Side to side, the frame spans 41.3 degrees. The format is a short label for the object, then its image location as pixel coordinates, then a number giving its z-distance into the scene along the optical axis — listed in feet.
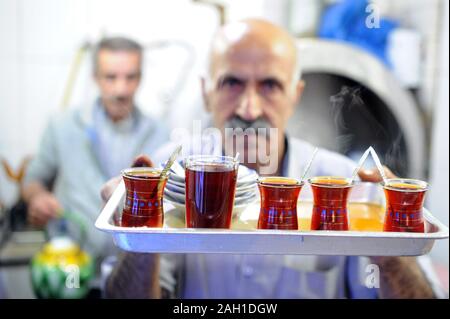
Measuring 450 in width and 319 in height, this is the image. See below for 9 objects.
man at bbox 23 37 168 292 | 4.80
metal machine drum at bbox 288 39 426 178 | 3.52
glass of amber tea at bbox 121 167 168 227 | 2.67
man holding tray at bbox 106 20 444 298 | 3.47
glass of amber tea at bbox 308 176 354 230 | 2.72
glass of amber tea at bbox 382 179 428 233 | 2.68
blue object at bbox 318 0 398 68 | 4.65
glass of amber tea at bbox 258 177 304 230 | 2.69
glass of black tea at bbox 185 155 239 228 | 2.61
